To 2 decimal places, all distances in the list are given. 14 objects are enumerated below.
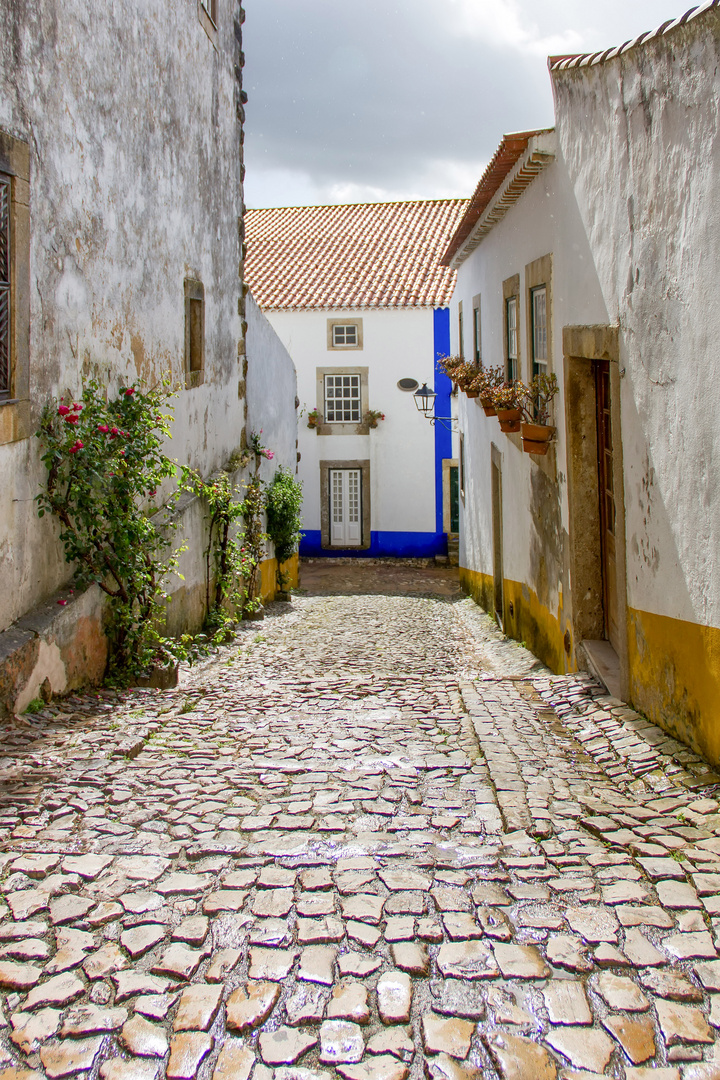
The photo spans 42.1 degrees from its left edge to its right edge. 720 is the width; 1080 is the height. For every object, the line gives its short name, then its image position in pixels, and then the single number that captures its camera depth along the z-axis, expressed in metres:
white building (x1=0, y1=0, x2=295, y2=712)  5.73
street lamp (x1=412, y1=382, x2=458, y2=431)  22.17
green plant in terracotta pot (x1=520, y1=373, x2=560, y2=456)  7.90
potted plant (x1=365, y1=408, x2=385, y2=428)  23.66
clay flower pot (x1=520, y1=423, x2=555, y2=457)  7.92
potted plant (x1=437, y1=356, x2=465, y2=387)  12.90
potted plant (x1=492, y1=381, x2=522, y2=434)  8.56
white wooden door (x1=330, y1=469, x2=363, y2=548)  24.23
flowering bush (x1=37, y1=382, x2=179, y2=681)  6.21
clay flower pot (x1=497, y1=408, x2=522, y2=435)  8.88
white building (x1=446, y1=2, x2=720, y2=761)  4.52
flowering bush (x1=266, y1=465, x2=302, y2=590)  14.29
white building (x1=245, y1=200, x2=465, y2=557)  23.09
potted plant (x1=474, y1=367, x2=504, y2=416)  10.16
